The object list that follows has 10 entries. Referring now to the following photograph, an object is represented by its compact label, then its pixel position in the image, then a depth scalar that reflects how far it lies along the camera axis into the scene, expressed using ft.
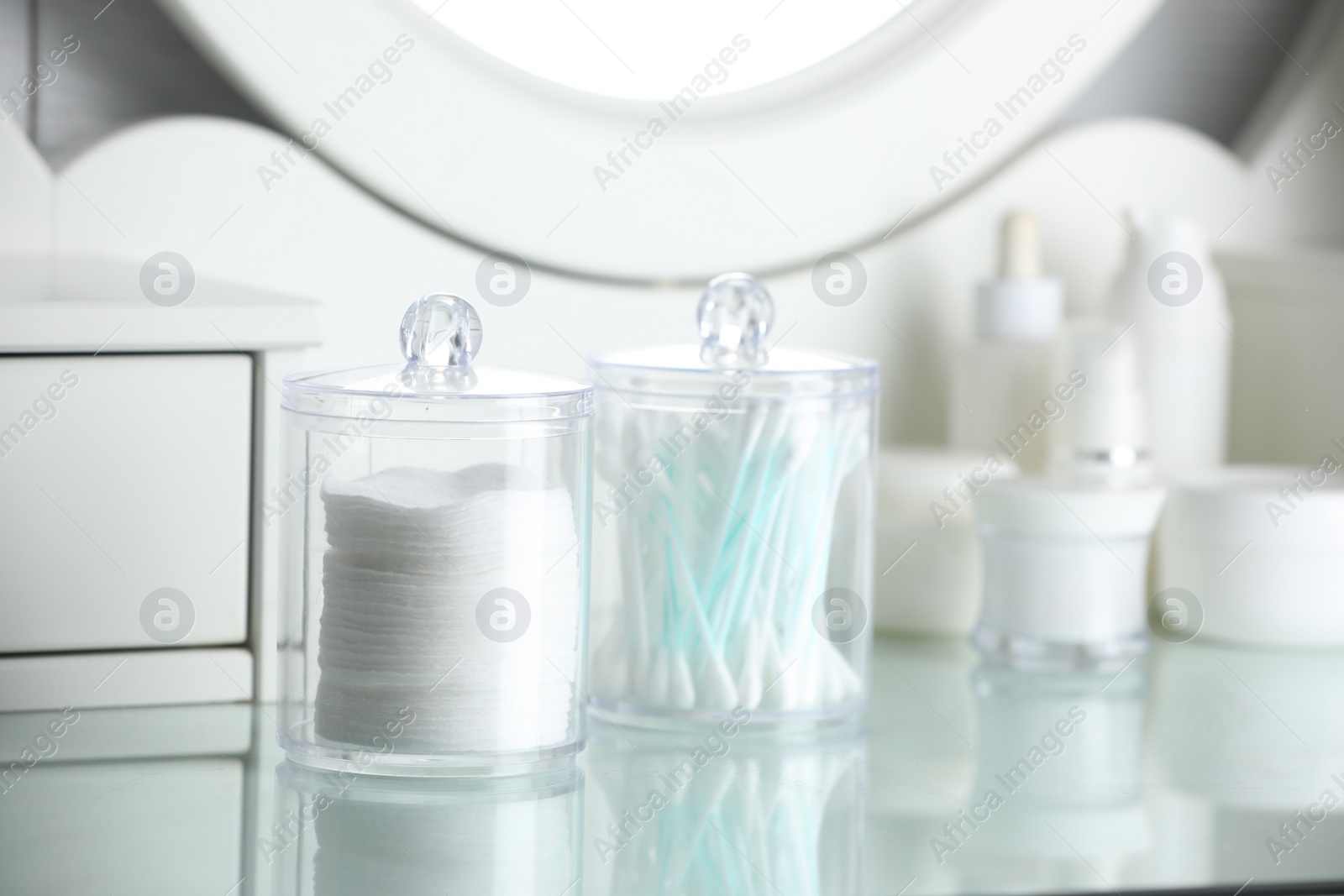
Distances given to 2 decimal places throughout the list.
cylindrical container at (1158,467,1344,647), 3.24
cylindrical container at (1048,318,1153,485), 3.23
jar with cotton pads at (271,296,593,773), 2.80
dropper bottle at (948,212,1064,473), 3.41
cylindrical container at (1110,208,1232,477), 3.41
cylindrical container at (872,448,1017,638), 3.30
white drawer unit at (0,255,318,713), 2.97
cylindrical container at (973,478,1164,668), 3.18
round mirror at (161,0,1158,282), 3.30
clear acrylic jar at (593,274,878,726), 2.95
